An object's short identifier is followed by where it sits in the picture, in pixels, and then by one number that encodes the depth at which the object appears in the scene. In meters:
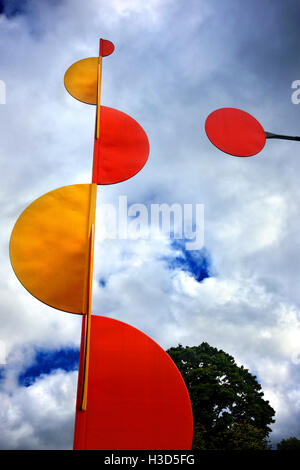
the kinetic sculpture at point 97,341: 3.74
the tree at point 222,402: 16.28
